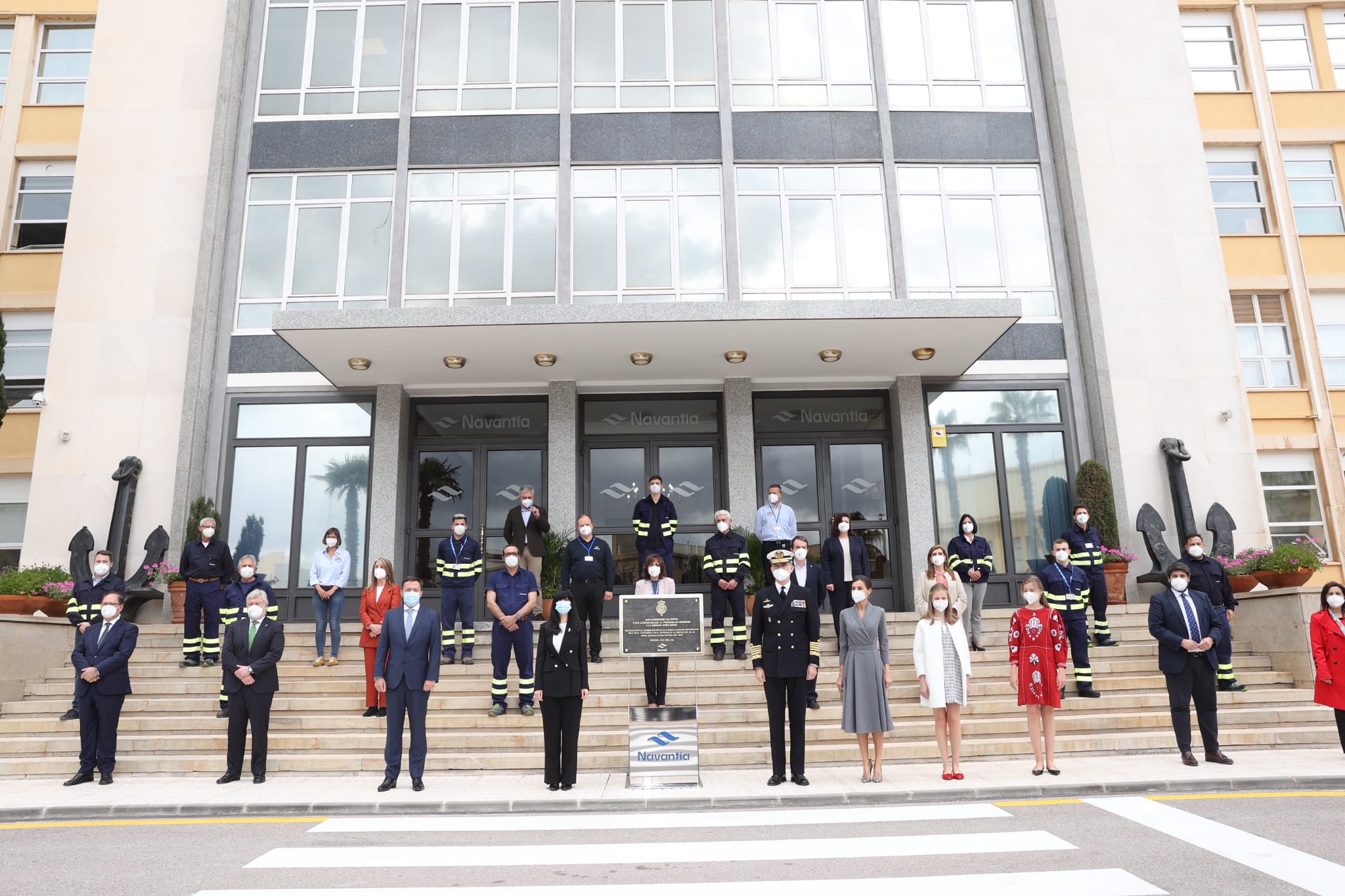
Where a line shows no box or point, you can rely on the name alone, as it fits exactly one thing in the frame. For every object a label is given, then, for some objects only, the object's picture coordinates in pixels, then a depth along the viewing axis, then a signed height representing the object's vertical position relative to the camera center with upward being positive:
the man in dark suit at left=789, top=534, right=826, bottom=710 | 9.88 +0.71
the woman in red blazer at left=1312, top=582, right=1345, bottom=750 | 9.17 -0.23
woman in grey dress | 8.62 -0.35
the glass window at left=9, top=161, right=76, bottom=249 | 18.61 +9.19
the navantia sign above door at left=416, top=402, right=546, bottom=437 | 15.99 +3.96
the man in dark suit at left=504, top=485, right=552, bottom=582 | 12.91 +1.68
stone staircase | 9.79 -0.88
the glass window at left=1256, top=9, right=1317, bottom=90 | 19.28 +12.07
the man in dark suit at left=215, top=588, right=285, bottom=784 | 9.27 -0.24
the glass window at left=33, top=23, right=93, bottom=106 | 19.09 +12.25
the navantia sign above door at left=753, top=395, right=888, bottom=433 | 16.06 +3.89
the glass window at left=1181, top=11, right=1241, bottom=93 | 19.06 +11.98
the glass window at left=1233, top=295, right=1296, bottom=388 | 17.94 +5.52
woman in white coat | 8.61 -0.31
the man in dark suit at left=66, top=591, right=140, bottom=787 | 9.45 -0.31
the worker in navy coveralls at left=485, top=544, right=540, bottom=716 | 10.59 +0.27
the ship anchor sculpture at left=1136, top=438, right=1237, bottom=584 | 14.27 +1.70
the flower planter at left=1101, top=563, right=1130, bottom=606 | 13.79 +0.75
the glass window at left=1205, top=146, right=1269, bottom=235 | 18.61 +8.85
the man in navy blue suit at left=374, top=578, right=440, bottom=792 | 8.80 -0.22
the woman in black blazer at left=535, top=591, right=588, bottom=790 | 8.59 -0.45
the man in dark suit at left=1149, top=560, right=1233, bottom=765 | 9.14 -0.24
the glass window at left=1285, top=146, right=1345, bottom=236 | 18.72 +8.90
